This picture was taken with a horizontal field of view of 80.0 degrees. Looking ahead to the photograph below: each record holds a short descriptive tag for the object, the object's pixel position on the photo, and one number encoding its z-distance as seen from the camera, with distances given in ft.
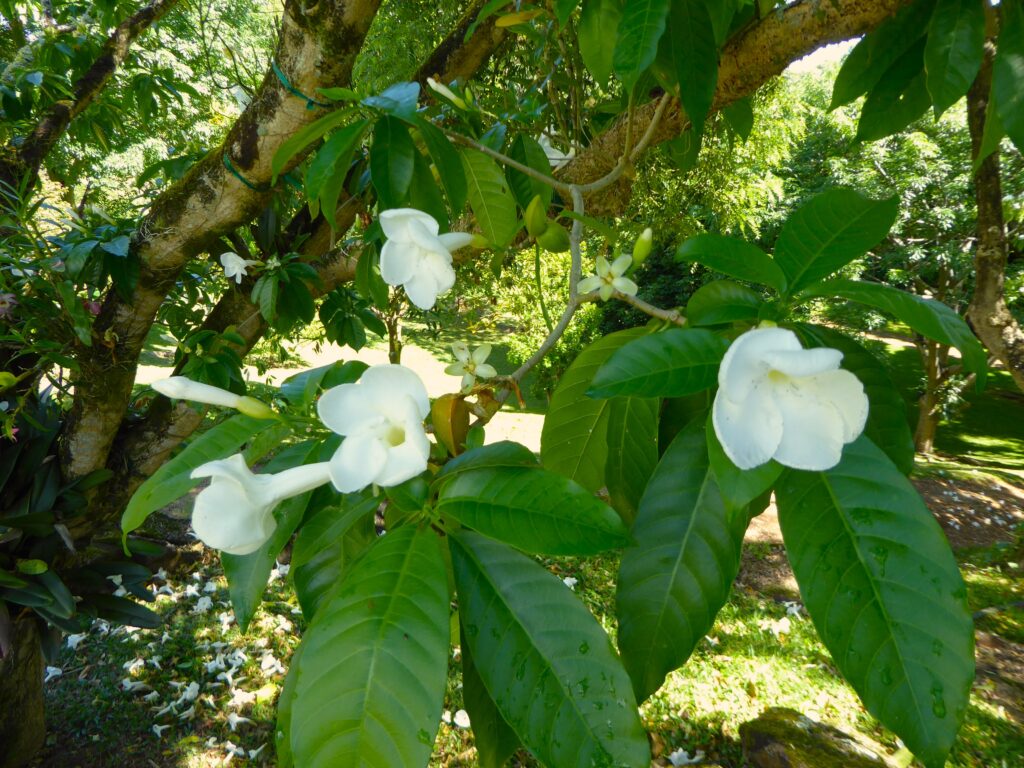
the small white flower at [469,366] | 2.39
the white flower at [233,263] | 6.23
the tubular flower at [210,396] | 2.24
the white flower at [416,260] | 2.35
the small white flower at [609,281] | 2.46
